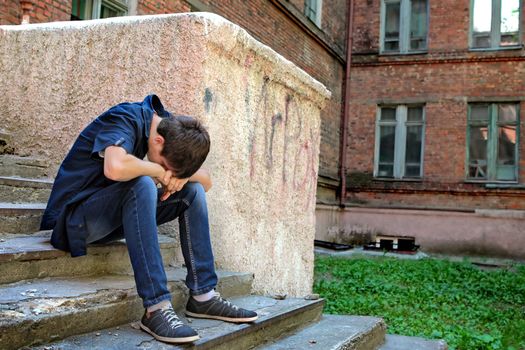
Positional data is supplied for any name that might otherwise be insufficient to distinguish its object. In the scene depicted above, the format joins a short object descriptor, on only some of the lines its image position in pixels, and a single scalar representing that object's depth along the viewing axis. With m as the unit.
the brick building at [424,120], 13.71
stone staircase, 2.04
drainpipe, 14.98
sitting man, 2.29
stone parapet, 3.24
